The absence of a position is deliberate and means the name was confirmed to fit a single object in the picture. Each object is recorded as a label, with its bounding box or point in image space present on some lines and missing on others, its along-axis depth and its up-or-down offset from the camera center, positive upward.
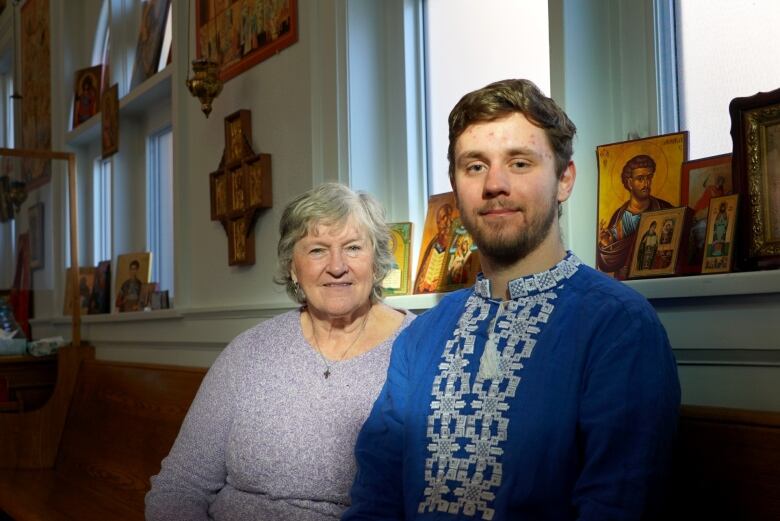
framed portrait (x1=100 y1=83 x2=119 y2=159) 5.65 +1.11
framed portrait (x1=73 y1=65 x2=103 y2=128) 6.13 +1.41
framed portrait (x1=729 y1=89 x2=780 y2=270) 1.88 +0.22
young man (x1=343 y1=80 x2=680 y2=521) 1.56 -0.18
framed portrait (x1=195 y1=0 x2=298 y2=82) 3.61 +1.14
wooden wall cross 3.75 +0.45
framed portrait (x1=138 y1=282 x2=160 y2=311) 5.38 -0.02
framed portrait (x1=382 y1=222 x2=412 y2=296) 3.09 +0.08
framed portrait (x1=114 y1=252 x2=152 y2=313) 5.45 +0.10
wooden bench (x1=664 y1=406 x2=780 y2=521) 1.66 -0.37
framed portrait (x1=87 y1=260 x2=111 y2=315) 5.87 +0.01
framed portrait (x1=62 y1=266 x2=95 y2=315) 6.11 +0.05
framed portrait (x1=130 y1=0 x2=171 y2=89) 5.32 +1.55
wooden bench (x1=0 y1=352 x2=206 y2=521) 3.71 -0.74
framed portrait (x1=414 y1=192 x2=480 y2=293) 2.80 +0.11
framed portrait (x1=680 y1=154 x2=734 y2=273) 2.05 +0.21
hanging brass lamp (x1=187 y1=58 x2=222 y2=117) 3.90 +0.92
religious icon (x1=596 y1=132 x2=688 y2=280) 2.17 +0.23
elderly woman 2.43 -0.29
